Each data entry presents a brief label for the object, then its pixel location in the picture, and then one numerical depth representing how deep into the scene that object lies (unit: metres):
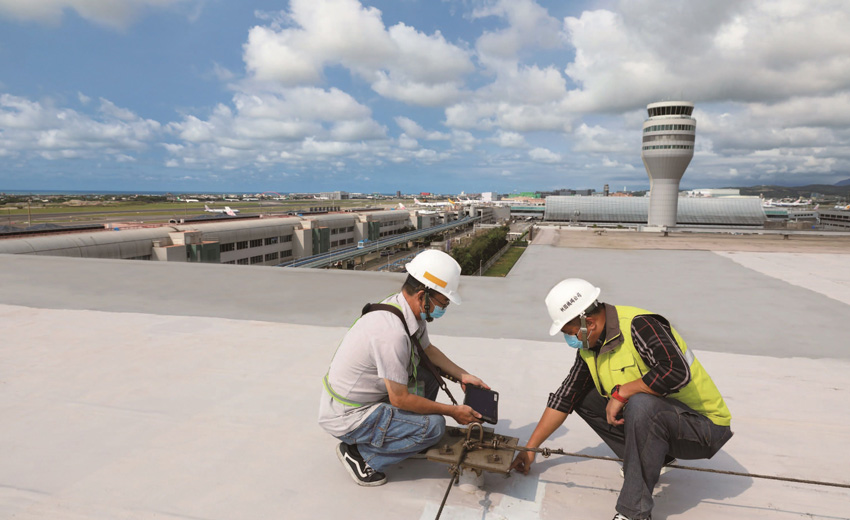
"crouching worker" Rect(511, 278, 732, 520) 2.25
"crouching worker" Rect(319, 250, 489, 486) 2.44
